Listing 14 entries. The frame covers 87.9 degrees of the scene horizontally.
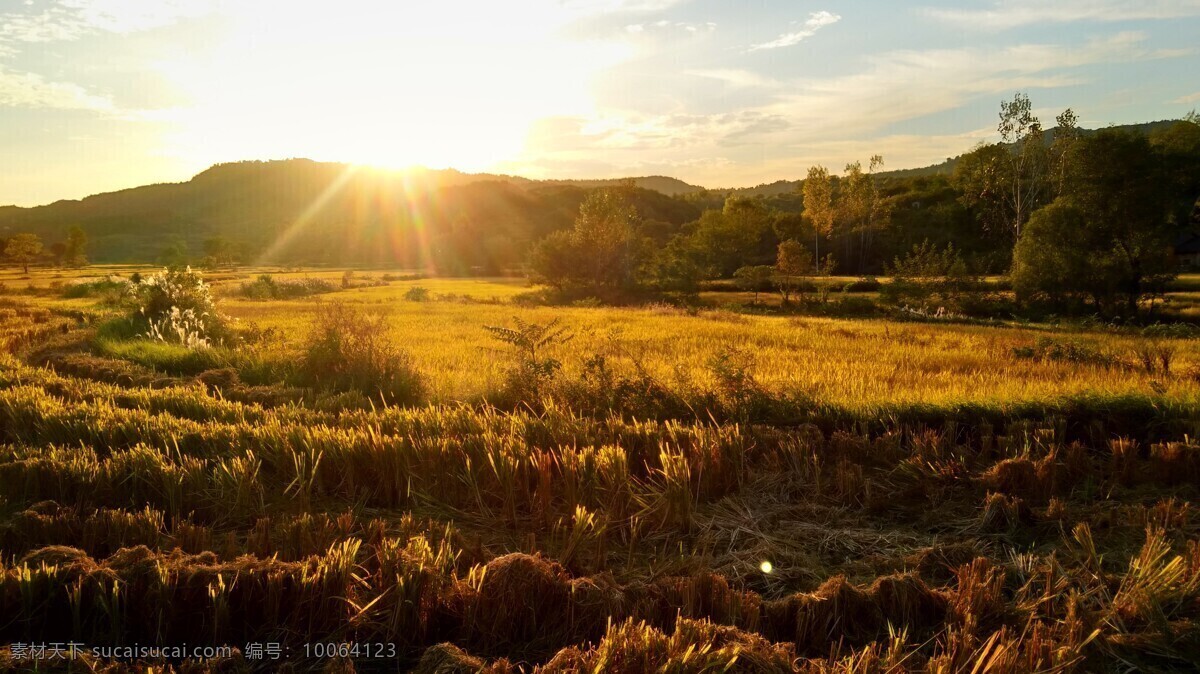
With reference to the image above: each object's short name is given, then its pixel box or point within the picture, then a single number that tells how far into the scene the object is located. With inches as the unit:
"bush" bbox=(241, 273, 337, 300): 1395.2
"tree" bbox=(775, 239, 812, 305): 1611.7
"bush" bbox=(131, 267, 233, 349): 475.2
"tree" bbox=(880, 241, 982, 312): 1215.8
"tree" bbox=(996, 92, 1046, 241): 1558.8
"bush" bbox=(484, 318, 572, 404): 281.6
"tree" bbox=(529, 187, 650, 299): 1723.7
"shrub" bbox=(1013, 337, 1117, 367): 416.6
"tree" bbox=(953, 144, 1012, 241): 1781.5
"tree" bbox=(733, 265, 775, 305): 1681.8
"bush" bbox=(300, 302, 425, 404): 321.4
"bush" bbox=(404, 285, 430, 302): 1321.9
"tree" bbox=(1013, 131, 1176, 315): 1106.1
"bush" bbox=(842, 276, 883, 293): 1678.2
